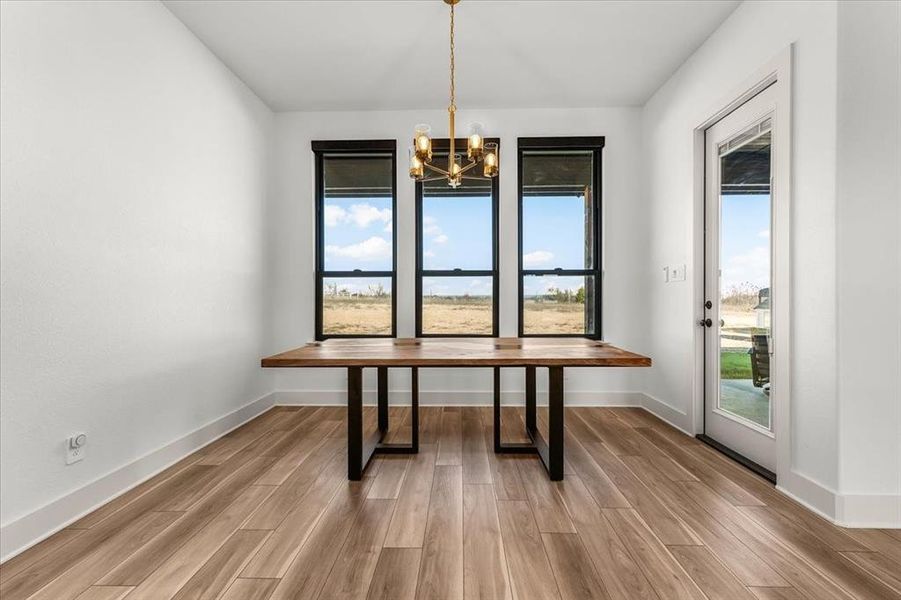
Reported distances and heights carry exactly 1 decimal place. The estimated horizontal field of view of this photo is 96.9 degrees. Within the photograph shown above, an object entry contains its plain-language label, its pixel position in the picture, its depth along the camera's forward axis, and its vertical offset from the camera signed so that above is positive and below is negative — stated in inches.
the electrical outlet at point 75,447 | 75.9 -29.2
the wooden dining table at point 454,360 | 86.4 -13.9
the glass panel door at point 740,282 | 96.7 +3.8
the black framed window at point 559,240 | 159.9 +22.7
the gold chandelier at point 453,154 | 93.0 +34.0
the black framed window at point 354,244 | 162.2 +21.4
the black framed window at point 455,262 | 160.1 +13.8
